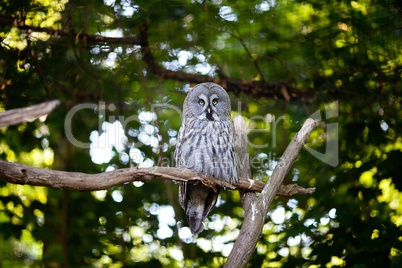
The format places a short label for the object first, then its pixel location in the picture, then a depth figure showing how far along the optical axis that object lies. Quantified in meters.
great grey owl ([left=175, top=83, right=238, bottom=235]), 8.92
